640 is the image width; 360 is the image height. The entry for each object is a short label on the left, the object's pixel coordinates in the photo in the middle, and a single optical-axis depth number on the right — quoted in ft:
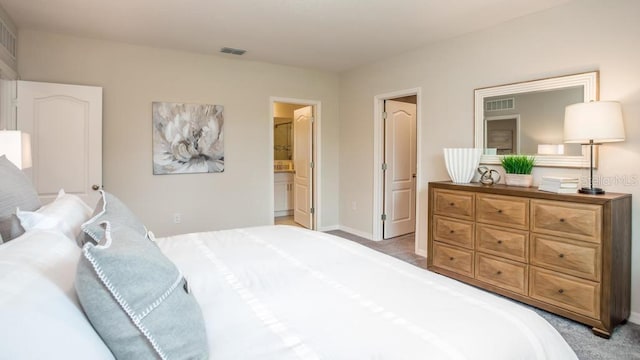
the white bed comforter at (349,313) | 3.27
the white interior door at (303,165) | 18.47
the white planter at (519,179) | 10.14
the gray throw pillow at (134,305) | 2.64
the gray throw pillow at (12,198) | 4.19
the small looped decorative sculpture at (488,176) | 11.05
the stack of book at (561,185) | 8.73
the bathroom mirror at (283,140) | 24.39
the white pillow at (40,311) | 2.07
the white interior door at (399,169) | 16.52
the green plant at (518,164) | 10.16
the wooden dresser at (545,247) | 7.84
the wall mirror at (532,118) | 9.42
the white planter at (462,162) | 11.46
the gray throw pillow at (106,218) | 3.77
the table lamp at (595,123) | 8.11
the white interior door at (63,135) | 11.57
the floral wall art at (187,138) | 14.01
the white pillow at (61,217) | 4.20
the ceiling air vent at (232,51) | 14.06
